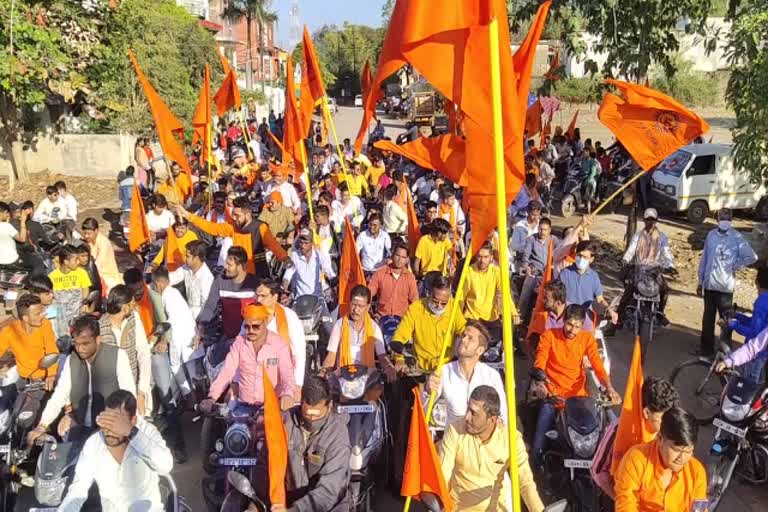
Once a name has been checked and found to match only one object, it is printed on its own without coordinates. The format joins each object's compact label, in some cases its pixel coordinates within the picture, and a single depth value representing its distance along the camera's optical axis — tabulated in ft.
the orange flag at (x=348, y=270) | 23.04
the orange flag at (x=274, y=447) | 12.80
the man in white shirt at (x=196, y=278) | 23.13
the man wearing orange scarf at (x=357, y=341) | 19.54
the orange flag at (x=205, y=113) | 38.23
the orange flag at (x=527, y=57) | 15.07
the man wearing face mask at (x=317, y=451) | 13.64
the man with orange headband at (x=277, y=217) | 34.01
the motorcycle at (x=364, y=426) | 16.14
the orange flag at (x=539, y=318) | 21.34
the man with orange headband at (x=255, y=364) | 17.20
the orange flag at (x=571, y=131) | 69.45
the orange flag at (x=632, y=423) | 13.20
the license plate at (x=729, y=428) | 16.85
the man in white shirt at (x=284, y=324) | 18.39
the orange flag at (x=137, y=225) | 30.78
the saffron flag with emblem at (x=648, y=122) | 22.18
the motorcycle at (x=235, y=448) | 15.07
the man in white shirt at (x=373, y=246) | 29.43
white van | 53.47
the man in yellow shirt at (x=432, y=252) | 28.94
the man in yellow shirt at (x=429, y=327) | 19.92
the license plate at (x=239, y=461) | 15.02
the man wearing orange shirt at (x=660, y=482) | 11.96
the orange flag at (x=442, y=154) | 18.44
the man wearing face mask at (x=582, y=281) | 24.35
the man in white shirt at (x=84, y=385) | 15.72
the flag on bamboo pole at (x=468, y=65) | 11.83
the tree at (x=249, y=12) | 152.46
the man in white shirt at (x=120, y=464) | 12.61
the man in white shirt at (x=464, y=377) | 15.99
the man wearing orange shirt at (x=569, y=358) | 18.21
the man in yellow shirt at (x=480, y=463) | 13.12
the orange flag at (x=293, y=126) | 32.58
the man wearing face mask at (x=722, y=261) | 25.18
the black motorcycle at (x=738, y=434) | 16.84
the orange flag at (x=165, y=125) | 31.99
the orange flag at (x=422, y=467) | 12.67
